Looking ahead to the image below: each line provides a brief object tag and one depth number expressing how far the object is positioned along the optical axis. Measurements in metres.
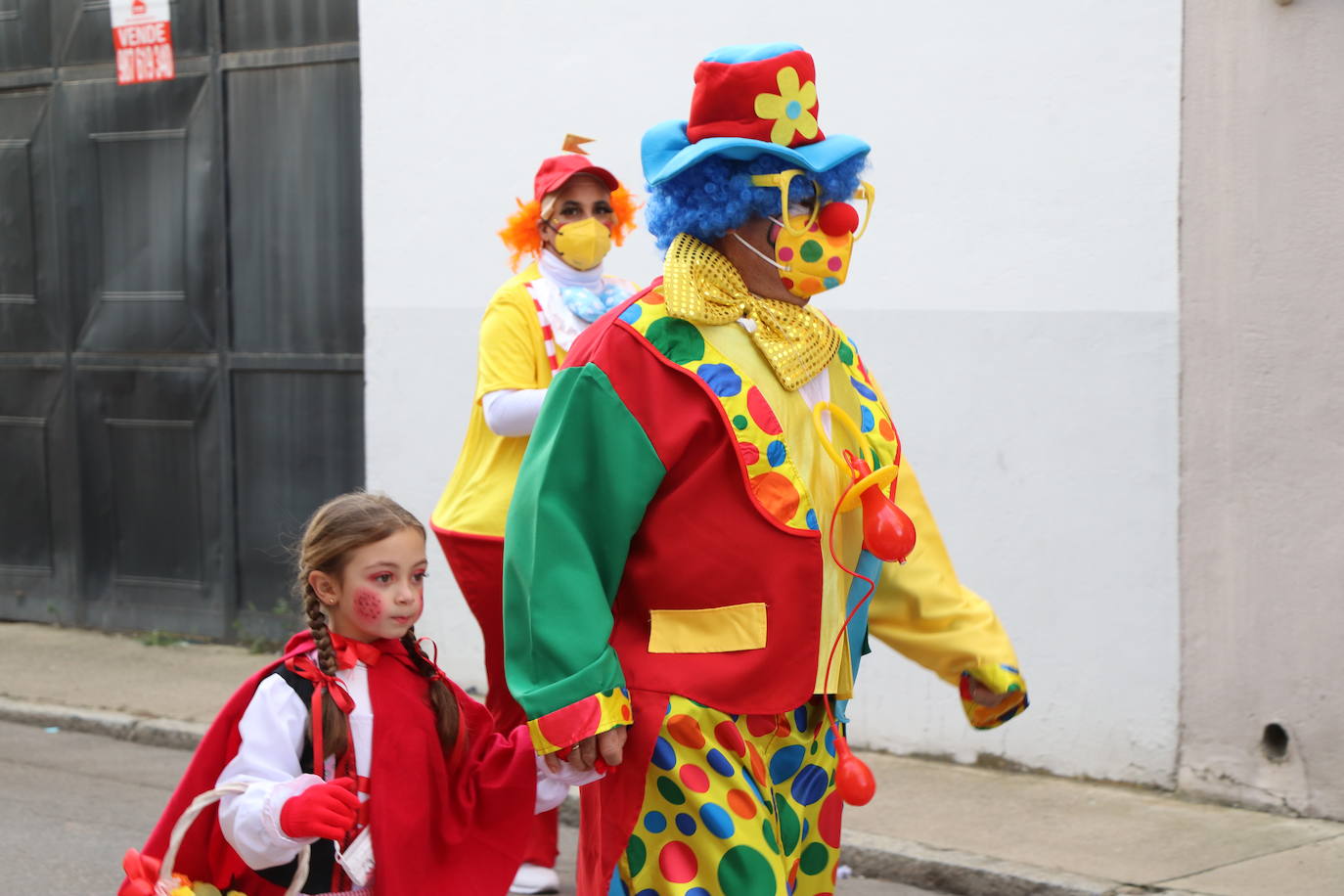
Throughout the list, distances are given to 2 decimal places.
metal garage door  8.90
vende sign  9.36
